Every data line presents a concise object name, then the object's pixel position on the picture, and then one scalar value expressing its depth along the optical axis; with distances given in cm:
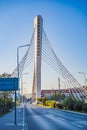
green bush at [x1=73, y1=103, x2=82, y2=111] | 1716
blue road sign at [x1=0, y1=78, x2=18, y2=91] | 951
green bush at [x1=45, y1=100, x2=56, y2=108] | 2615
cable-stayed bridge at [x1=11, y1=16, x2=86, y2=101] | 2382
